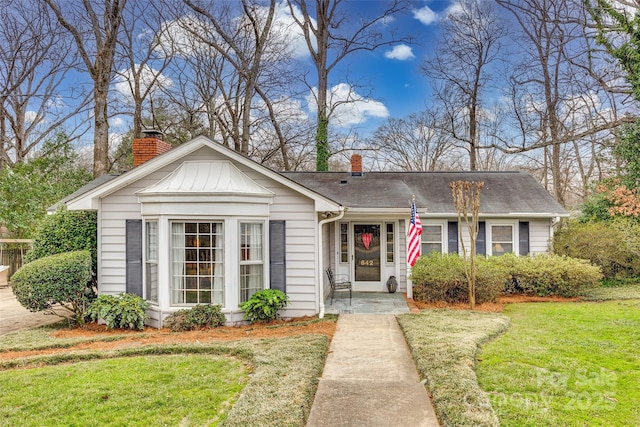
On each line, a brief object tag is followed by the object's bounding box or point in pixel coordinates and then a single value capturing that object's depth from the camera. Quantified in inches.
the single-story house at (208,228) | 330.0
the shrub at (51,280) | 324.2
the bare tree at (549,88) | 676.7
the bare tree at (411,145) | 1033.5
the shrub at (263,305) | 333.1
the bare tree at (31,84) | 804.6
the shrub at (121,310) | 334.0
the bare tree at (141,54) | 788.0
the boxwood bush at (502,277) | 398.6
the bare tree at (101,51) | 597.3
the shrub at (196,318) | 324.8
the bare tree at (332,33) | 836.6
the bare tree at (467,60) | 844.0
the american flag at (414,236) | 385.4
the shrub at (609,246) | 494.3
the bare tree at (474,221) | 373.7
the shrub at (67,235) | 365.7
